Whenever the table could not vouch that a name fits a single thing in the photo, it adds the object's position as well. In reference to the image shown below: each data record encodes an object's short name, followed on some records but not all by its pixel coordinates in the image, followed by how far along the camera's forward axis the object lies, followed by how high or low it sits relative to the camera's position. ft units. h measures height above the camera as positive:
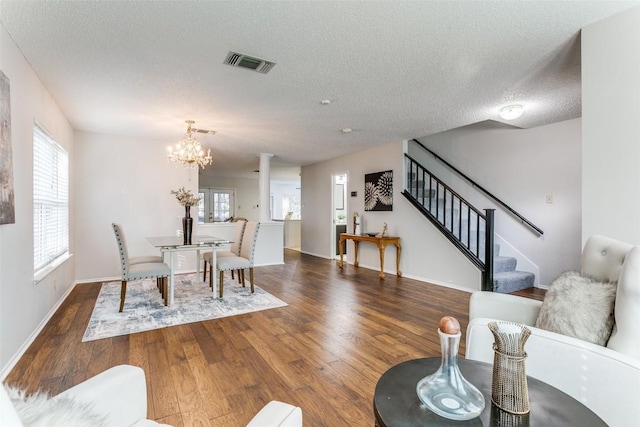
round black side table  2.90 -1.96
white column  22.03 +1.89
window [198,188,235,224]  36.78 +0.99
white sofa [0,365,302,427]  2.72 -1.84
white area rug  10.01 -3.66
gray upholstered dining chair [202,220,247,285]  15.53 -1.88
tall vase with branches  13.55 +0.10
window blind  10.03 +0.32
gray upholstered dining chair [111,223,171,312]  11.25 -2.17
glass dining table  11.89 -1.30
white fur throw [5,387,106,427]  2.29 -1.56
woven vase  3.00 -1.55
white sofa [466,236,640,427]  3.61 -1.88
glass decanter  2.98 -1.80
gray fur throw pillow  4.28 -1.40
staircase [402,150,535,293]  13.51 -1.09
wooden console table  17.83 -1.68
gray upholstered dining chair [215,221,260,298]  13.47 -2.10
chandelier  14.05 +2.75
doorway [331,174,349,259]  24.52 -0.09
